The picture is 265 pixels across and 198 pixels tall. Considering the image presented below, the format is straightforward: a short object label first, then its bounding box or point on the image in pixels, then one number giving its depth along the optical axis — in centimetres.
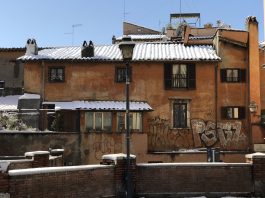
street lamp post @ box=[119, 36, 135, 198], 1315
